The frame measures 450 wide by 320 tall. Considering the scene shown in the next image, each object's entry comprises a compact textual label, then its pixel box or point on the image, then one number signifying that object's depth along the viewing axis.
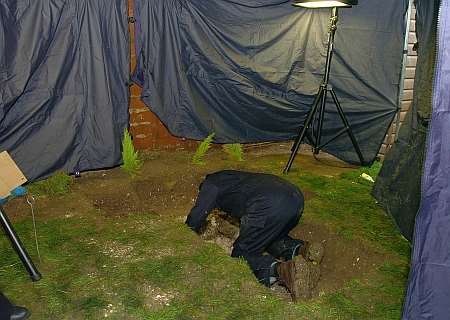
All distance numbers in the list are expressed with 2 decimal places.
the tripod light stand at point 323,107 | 4.89
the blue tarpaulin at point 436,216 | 2.08
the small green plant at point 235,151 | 6.26
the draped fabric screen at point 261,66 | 5.54
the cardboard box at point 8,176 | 3.74
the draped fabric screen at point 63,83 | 4.47
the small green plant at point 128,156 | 5.26
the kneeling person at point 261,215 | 3.55
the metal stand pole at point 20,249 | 2.92
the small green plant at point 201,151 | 5.84
